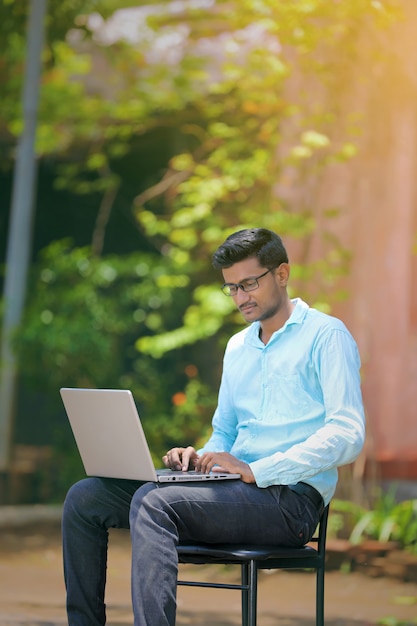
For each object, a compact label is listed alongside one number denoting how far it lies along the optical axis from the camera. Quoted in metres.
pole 13.80
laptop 5.27
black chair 5.19
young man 5.15
